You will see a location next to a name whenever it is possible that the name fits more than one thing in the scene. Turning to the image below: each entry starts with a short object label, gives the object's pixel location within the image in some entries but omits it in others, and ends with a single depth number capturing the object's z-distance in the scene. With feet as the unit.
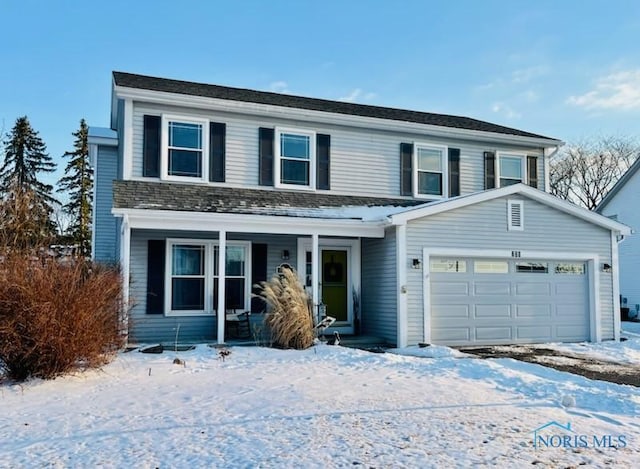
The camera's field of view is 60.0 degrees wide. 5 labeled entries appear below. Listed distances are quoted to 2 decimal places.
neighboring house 67.10
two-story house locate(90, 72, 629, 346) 37.06
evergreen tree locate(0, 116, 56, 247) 39.24
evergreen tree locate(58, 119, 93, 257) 91.38
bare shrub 22.22
